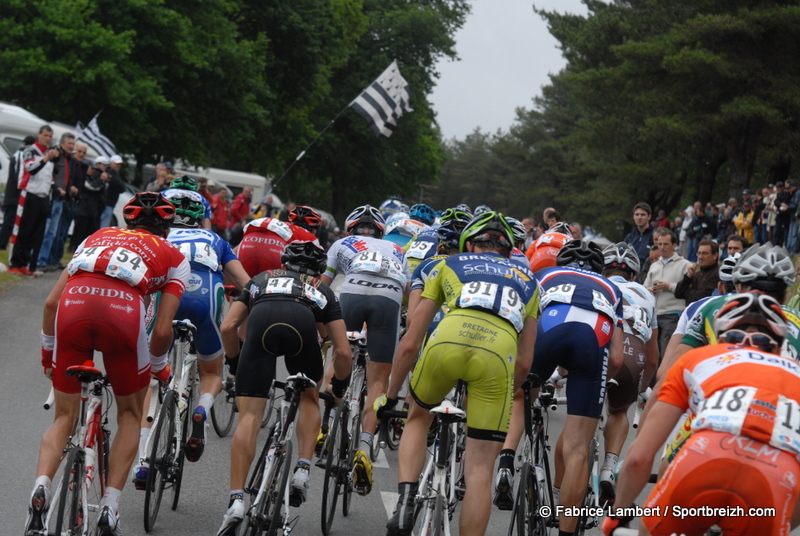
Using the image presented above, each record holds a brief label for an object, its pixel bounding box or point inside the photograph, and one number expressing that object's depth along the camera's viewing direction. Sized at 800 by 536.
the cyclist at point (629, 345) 17.30
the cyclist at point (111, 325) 12.40
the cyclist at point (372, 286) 19.56
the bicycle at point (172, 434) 14.82
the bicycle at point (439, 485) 12.03
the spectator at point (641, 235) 33.47
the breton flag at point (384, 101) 55.37
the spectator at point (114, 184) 43.69
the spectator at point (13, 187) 37.97
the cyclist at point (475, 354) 12.54
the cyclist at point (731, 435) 8.45
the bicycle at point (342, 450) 15.70
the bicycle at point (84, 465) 11.52
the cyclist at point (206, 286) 17.72
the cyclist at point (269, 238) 23.12
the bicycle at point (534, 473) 13.75
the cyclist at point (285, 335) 14.12
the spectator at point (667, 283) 29.80
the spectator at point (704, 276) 28.52
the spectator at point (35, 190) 37.09
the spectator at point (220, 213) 54.97
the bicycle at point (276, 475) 12.73
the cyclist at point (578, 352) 15.01
